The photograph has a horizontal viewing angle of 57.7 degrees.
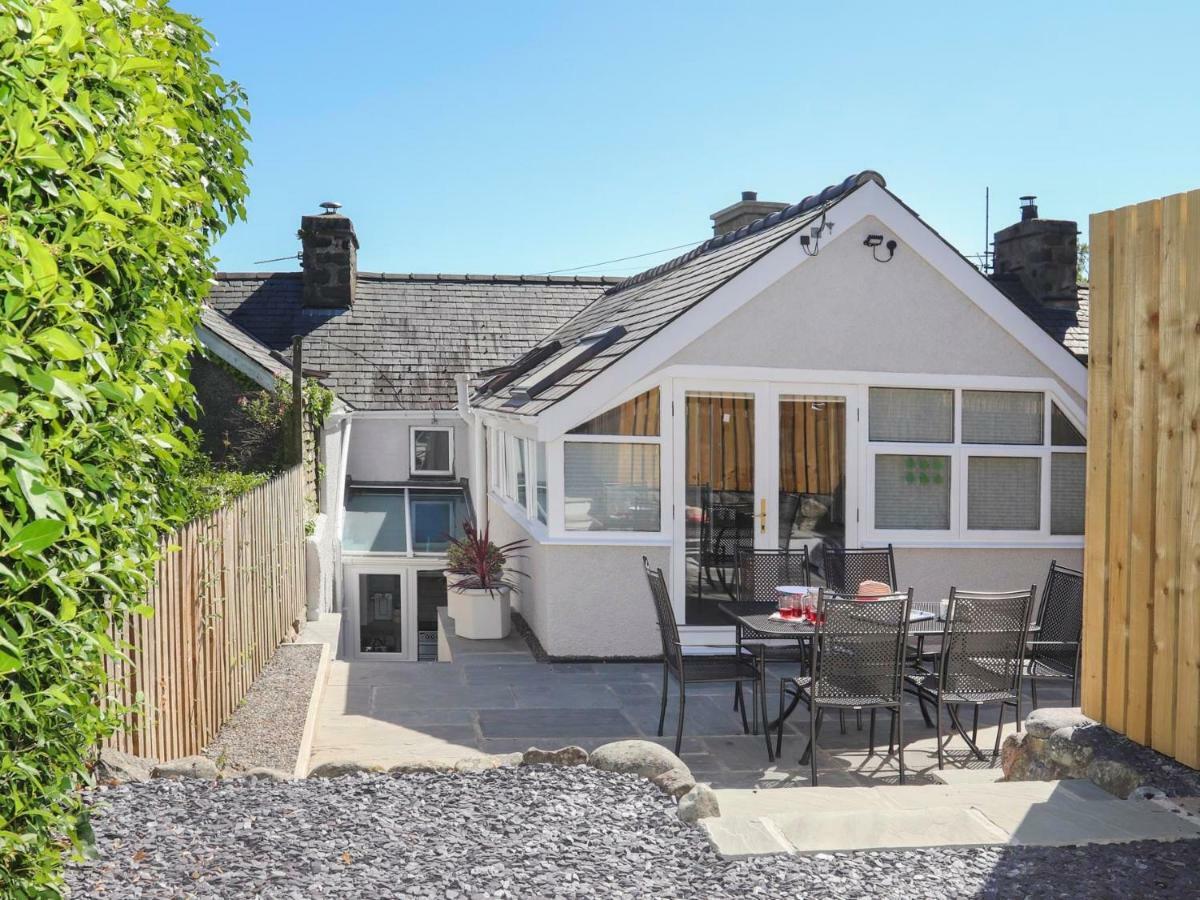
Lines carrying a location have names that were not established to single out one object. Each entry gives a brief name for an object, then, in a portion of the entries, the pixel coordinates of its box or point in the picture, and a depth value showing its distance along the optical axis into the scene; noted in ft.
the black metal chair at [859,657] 22.58
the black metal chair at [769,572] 31.07
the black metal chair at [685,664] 25.35
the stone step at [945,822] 14.43
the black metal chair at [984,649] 23.90
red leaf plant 40.93
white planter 40.60
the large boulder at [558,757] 17.49
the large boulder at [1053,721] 18.67
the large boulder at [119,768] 15.42
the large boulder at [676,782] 16.17
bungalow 35.40
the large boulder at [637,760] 17.02
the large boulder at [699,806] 15.26
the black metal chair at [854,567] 31.22
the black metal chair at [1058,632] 26.40
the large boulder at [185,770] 16.05
